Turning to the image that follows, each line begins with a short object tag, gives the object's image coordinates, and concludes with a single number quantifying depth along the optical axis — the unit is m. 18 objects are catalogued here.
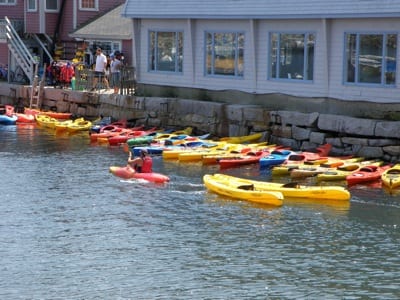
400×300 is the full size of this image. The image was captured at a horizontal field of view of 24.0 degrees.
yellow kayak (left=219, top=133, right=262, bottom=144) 31.77
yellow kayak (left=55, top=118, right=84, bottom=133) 37.22
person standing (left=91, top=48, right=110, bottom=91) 39.75
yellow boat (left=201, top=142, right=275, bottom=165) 29.25
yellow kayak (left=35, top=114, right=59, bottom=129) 38.10
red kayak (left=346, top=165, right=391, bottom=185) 25.69
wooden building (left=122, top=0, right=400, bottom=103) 29.11
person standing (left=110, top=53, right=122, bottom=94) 38.81
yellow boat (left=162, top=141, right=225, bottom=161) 29.83
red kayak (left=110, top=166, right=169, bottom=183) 26.47
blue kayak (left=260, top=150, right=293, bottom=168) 28.11
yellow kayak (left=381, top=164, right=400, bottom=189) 25.03
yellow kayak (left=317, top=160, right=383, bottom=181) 26.14
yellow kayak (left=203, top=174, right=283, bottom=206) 23.55
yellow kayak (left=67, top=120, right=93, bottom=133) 37.09
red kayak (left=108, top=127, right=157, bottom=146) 33.56
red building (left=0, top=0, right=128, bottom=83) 46.34
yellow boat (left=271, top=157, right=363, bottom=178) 26.62
